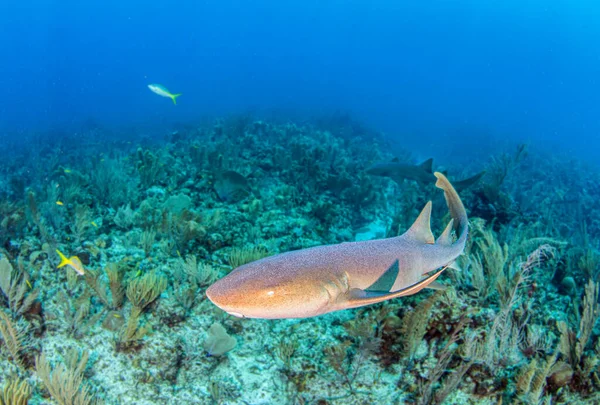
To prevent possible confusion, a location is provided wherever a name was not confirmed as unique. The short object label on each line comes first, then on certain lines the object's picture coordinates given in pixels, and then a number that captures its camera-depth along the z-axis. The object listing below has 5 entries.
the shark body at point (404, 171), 8.53
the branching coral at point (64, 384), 2.76
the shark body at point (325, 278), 1.77
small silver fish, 10.64
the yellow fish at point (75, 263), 3.64
